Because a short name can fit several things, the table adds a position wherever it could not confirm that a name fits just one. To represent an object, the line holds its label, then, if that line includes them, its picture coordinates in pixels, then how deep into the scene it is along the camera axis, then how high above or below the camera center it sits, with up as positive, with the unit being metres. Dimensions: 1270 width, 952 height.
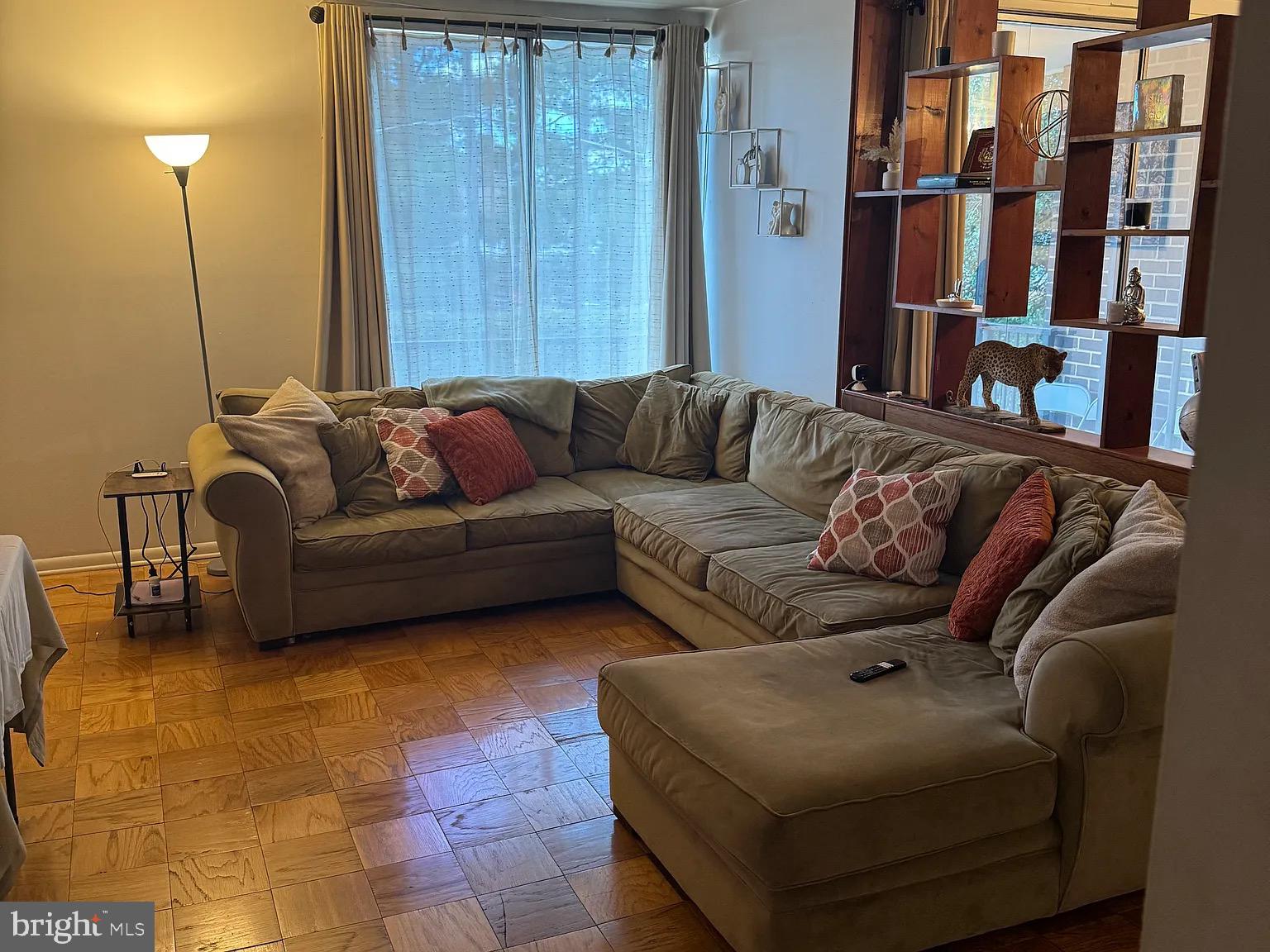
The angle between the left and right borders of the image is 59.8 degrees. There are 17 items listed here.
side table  3.90 -0.97
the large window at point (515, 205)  5.16 +0.18
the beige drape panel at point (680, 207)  5.57 +0.19
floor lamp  4.36 +0.36
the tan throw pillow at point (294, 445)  3.89 -0.72
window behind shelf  4.51 -0.04
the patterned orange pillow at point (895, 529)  3.20 -0.83
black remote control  2.51 -0.96
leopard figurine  3.81 -0.42
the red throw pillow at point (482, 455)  4.28 -0.82
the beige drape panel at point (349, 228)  4.88 +0.06
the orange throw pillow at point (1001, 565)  2.70 -0.78
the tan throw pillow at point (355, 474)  4.18 -0.87
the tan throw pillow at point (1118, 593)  2.30 -0.72
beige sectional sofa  2.04 -1.00
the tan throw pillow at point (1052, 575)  2.56 -0.76
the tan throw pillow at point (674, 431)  4.67 -0.79
